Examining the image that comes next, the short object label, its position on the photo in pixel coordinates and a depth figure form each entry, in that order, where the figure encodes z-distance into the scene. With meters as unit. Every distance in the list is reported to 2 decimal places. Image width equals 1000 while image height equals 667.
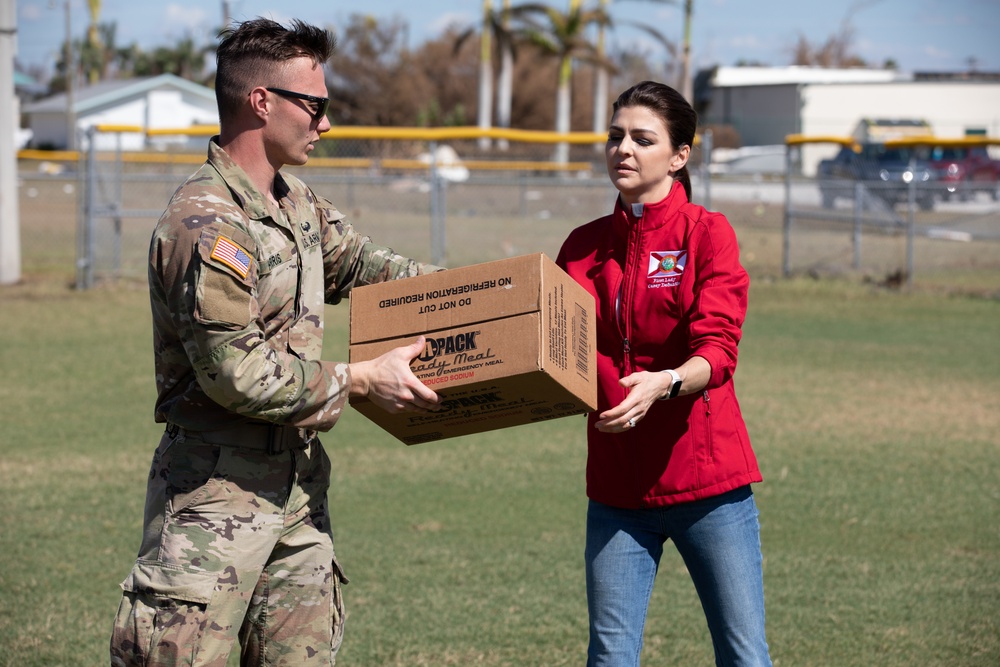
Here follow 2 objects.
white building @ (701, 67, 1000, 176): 53.75
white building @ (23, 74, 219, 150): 62.94
